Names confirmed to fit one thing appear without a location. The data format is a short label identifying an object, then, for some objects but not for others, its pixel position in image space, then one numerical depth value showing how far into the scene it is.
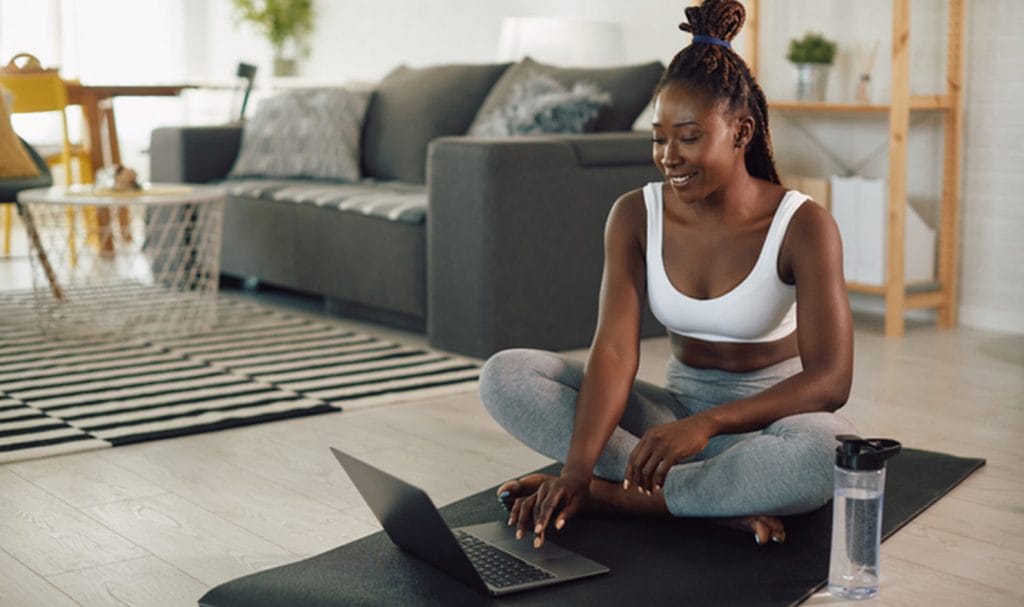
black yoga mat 1.81
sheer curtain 8.22
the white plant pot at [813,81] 4.23
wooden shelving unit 3.92
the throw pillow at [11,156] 4.43
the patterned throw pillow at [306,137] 4.72
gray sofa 3.63
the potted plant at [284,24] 7.38
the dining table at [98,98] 5.63
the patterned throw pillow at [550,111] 3.98
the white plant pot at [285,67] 7.44
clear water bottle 1.78
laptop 1.79
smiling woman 1.97
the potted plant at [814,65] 4.23
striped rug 2.91
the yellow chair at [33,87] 5.04
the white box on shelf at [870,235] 4.14
